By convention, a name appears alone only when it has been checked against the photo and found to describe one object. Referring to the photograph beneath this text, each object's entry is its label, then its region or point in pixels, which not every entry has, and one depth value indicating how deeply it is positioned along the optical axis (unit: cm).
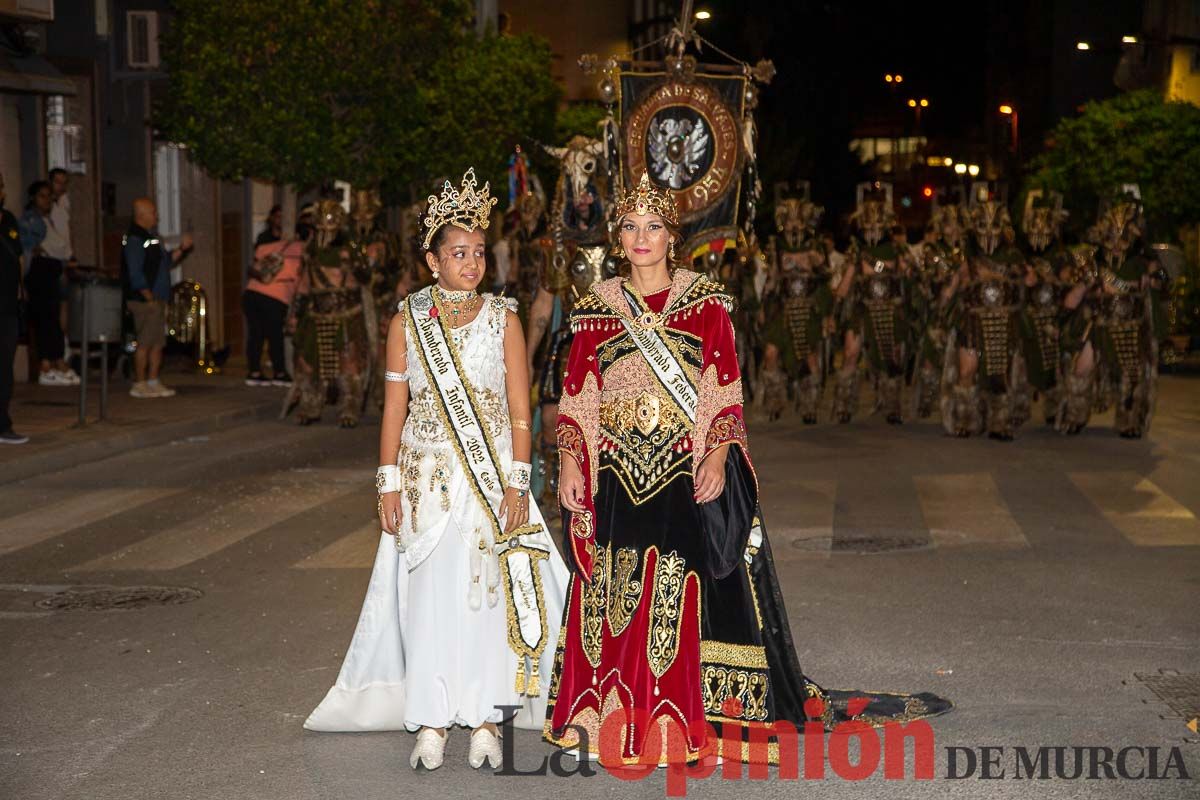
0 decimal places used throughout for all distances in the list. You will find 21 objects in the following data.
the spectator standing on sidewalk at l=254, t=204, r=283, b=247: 1988
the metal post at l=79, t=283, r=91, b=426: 1456
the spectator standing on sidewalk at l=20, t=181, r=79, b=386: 1902
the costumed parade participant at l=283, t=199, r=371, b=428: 1619
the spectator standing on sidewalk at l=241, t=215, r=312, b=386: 1959
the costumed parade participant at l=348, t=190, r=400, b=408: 1616
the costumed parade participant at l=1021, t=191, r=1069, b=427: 1565
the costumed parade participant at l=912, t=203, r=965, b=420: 1608
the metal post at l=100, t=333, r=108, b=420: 1520
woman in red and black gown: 558
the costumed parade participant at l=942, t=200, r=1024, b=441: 1516
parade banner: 1404
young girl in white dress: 573
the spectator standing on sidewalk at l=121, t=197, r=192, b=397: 1781
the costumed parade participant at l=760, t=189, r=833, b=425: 1661
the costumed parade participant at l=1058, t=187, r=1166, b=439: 1524
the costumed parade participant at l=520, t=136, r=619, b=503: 1017
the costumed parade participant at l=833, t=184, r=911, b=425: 1672
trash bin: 1498
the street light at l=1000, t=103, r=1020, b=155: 7251
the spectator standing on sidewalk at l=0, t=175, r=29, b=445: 1362
